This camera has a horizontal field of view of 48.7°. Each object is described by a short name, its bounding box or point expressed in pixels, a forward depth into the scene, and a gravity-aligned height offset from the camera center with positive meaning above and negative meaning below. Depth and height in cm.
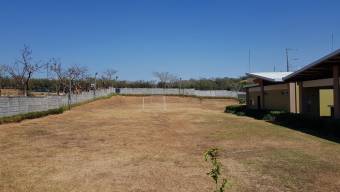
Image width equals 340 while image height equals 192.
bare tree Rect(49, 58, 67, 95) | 6725 +205
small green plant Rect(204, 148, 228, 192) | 507 -106
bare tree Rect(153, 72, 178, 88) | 12175 +259
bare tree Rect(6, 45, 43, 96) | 4962 +198
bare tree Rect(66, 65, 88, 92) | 7400 +234
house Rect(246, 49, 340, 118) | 2233 -34
